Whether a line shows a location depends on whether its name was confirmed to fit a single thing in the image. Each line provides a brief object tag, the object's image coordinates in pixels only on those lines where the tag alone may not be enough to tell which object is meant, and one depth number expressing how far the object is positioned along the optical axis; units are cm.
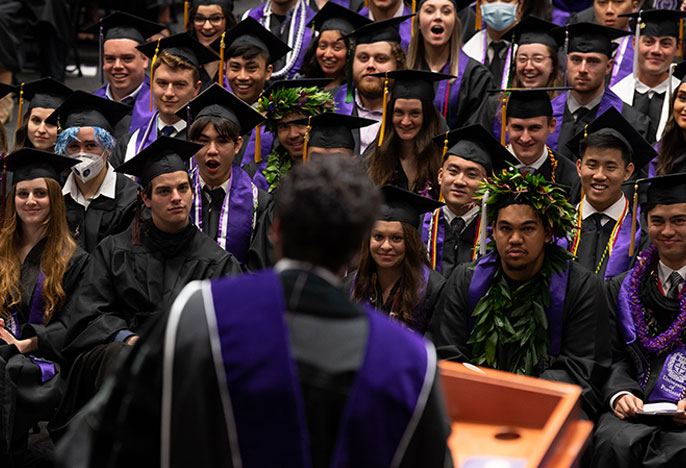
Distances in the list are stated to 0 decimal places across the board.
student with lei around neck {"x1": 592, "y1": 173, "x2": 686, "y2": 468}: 865
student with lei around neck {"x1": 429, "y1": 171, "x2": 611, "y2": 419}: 908
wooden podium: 507
